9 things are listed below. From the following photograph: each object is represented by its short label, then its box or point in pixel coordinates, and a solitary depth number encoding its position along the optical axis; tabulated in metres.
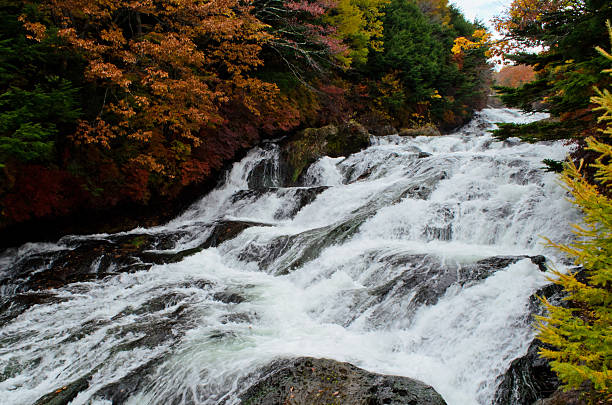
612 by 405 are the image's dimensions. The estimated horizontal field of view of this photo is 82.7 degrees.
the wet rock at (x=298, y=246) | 6.91
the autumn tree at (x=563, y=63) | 4.44
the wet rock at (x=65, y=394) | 3.46
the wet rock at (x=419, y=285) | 4.55
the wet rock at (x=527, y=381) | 3.07
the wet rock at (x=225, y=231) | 8.64
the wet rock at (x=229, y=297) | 5.56
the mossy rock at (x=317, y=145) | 12.96
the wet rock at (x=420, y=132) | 17.61
